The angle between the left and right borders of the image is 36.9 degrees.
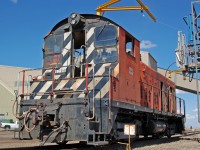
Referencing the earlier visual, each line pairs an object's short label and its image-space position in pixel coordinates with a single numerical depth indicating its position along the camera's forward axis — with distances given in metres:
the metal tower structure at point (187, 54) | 16.22
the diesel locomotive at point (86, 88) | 7.96
